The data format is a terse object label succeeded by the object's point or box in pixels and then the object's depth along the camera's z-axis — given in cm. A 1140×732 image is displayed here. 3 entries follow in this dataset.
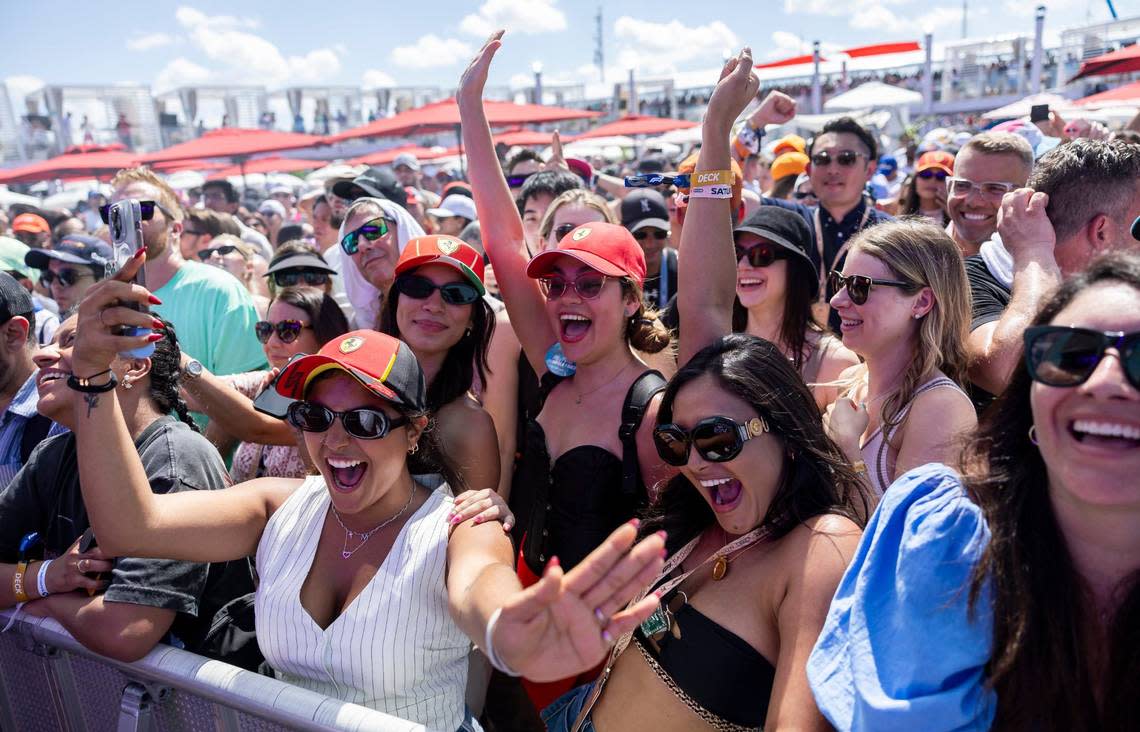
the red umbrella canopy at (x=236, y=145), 1802
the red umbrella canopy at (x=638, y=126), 2122
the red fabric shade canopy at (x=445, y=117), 1702
